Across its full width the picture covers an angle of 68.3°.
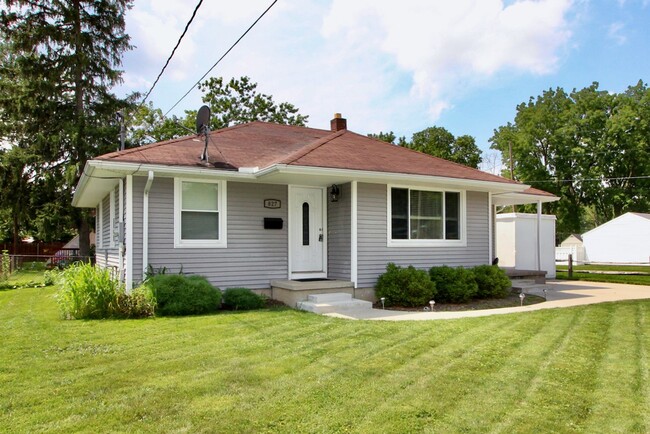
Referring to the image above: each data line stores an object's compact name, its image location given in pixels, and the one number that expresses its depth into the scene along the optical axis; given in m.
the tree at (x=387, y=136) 36.09
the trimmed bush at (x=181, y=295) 7.64
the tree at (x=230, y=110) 30.17
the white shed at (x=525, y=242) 15.72
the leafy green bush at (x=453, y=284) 9.84
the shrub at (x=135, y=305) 7.57
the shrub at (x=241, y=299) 8.54
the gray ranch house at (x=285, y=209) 8.73
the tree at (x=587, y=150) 40.19
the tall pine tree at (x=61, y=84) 21.88
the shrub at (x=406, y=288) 9.31
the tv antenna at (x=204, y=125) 9.36
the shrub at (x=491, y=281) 10.37
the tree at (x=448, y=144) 38.06
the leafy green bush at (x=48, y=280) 14.64
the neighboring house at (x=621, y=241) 34.28
